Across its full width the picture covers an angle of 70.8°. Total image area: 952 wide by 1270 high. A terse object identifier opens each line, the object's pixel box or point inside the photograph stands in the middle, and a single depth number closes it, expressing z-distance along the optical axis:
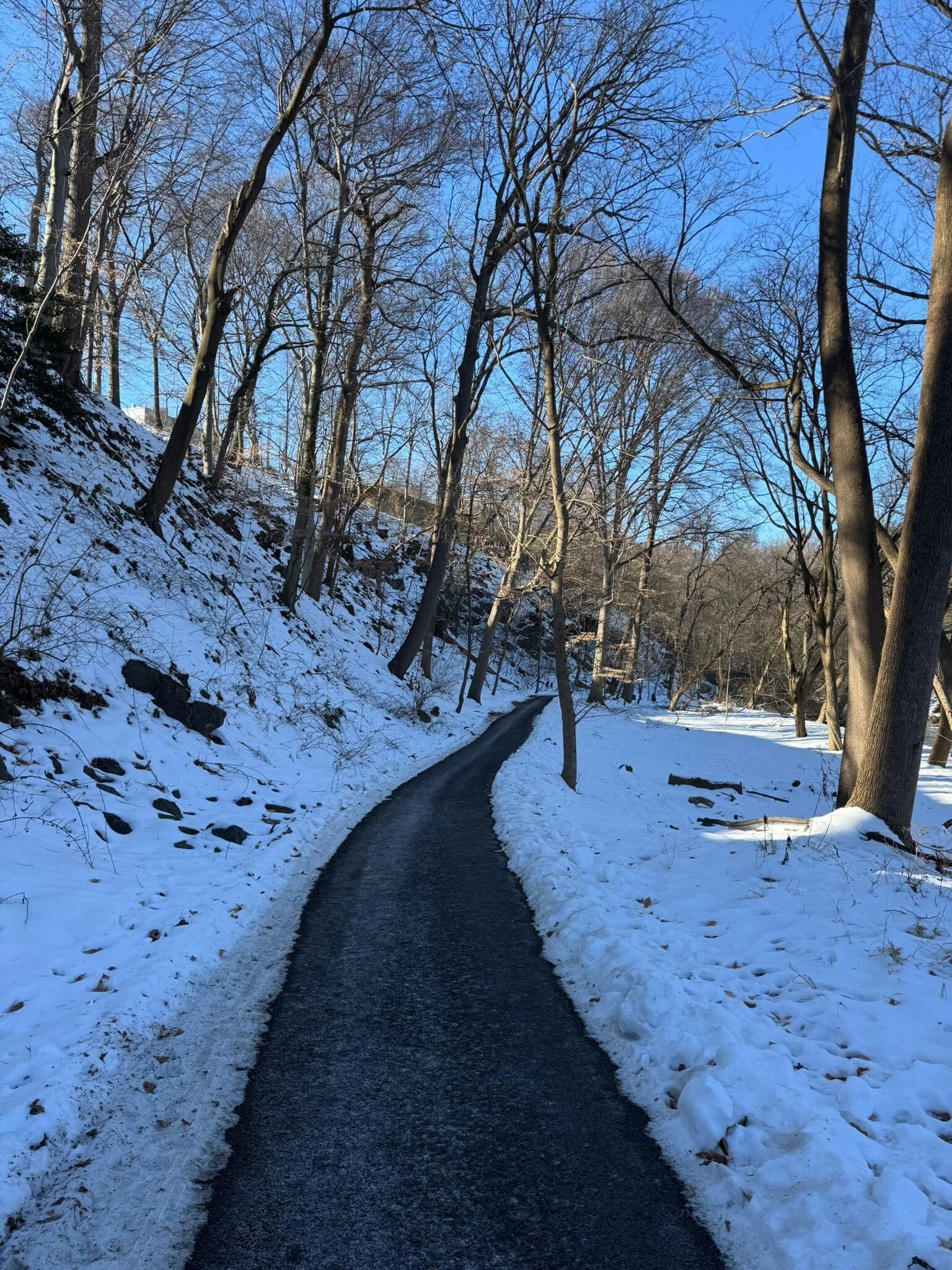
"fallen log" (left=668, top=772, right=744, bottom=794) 14.12
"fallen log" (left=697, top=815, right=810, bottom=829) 8.19
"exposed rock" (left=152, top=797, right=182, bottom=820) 7.19
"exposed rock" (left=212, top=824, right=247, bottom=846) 7.20
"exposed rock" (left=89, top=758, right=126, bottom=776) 7.05
